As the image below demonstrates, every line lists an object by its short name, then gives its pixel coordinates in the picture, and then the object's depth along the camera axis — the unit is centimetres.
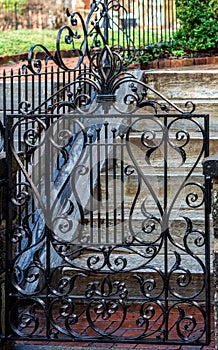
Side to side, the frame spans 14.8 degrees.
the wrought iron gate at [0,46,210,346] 511
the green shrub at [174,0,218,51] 1058
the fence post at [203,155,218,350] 467
